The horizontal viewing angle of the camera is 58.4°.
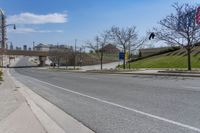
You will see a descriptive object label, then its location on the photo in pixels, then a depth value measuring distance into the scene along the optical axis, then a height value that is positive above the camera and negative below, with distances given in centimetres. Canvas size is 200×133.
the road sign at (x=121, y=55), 2637 +123
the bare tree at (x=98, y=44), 3651 +402
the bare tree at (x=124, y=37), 2956 +436
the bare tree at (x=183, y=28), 1831 +360
